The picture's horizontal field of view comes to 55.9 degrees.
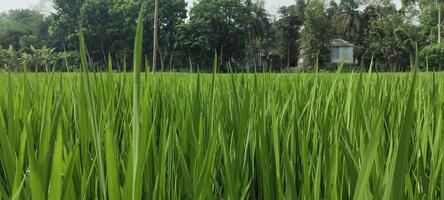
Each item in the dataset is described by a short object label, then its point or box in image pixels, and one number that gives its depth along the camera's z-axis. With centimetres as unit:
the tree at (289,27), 3359
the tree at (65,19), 3011
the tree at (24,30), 3912
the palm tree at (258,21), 3397
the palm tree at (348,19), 3319
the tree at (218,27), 2898
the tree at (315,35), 2884
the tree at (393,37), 2547
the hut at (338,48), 3207
